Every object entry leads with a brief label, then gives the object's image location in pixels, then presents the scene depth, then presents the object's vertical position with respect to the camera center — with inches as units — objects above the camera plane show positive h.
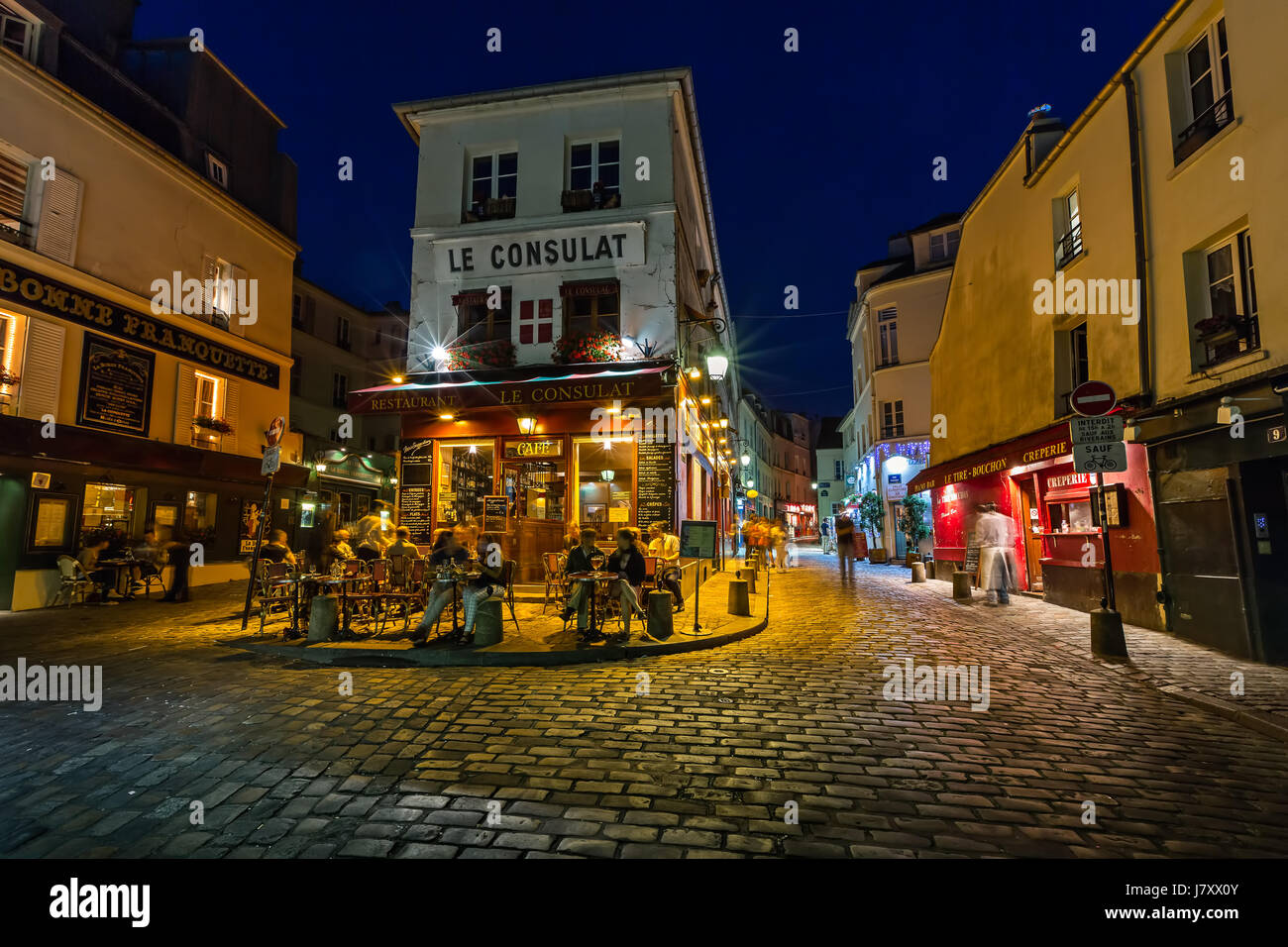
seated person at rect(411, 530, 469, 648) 297.6 -28.8
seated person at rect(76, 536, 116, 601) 486.9 -37.3
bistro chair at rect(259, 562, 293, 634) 331.6 -31.8
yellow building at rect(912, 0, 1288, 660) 271.1 +125.8
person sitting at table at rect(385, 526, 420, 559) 362.6 -13.7
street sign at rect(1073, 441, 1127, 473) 278.1 +34.8
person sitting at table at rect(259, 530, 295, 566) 437.7 -21.6
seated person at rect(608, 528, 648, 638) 326.0 -21.5
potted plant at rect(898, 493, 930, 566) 917.8 +8.0
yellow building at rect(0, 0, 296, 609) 470.9 +210.7
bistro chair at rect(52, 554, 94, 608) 474.0 -44.5
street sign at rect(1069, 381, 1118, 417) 287.0 +64.3
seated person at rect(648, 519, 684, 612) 395.5 -21.4
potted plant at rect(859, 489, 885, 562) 1034.1 +22.9
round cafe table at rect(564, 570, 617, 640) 308.7 -28.1
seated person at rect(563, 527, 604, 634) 313.9 -22.7
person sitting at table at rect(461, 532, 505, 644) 301.9 -31.4
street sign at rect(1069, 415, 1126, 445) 282.5 +48.6
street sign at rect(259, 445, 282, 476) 375.0 +40.1
